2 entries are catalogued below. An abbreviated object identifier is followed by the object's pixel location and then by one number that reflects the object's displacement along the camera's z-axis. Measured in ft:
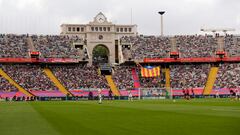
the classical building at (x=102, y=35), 366.70
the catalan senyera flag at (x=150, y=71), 318.45
